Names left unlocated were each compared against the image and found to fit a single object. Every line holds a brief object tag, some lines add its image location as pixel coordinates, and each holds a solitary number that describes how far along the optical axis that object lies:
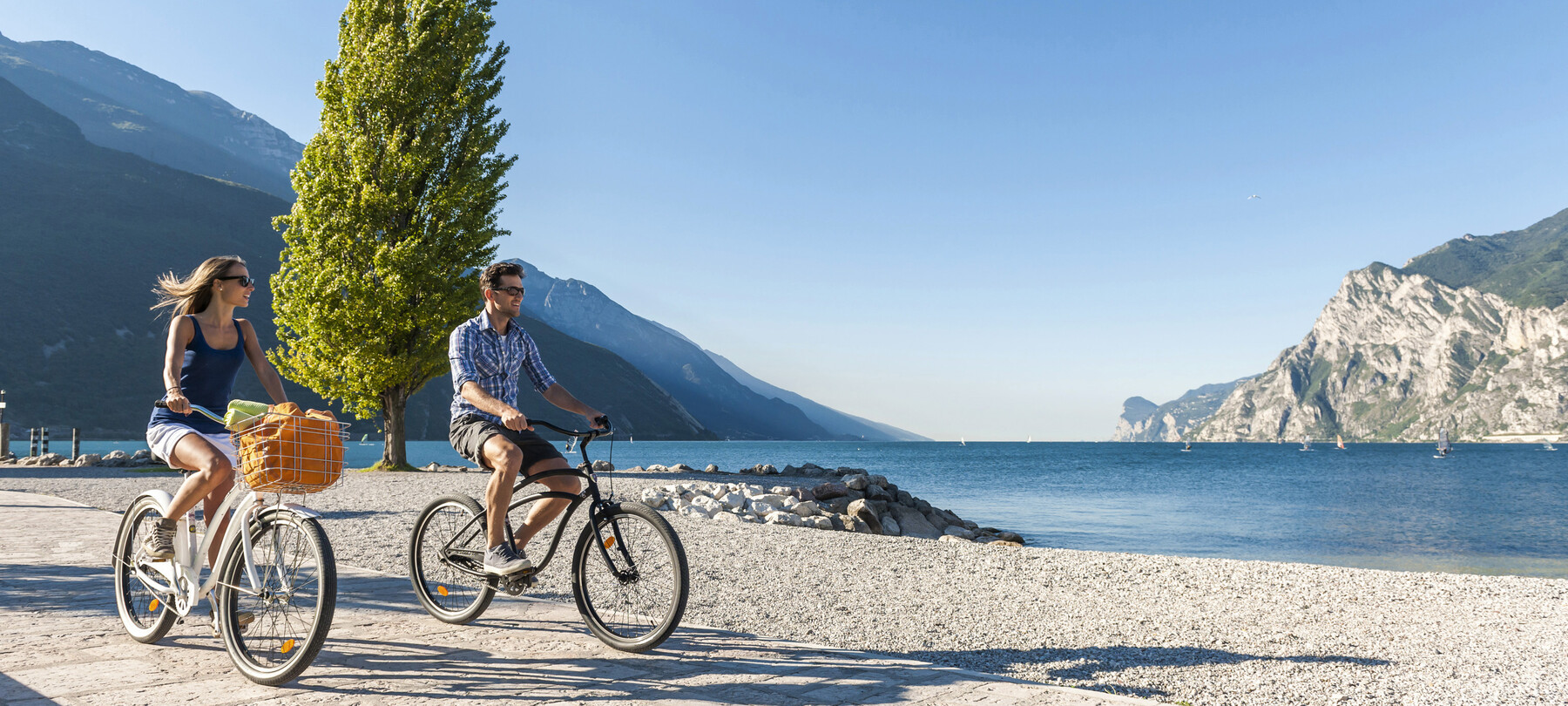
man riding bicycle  4.39
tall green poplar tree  20.34
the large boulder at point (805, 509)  13.75
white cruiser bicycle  3.60
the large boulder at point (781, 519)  12.28
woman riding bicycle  4.04
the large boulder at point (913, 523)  19.11
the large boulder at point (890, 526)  17.55
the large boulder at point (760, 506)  13.10
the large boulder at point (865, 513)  15.81
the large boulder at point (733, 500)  13.05
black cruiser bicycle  4.24
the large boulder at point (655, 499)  12.93
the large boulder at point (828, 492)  16.97
